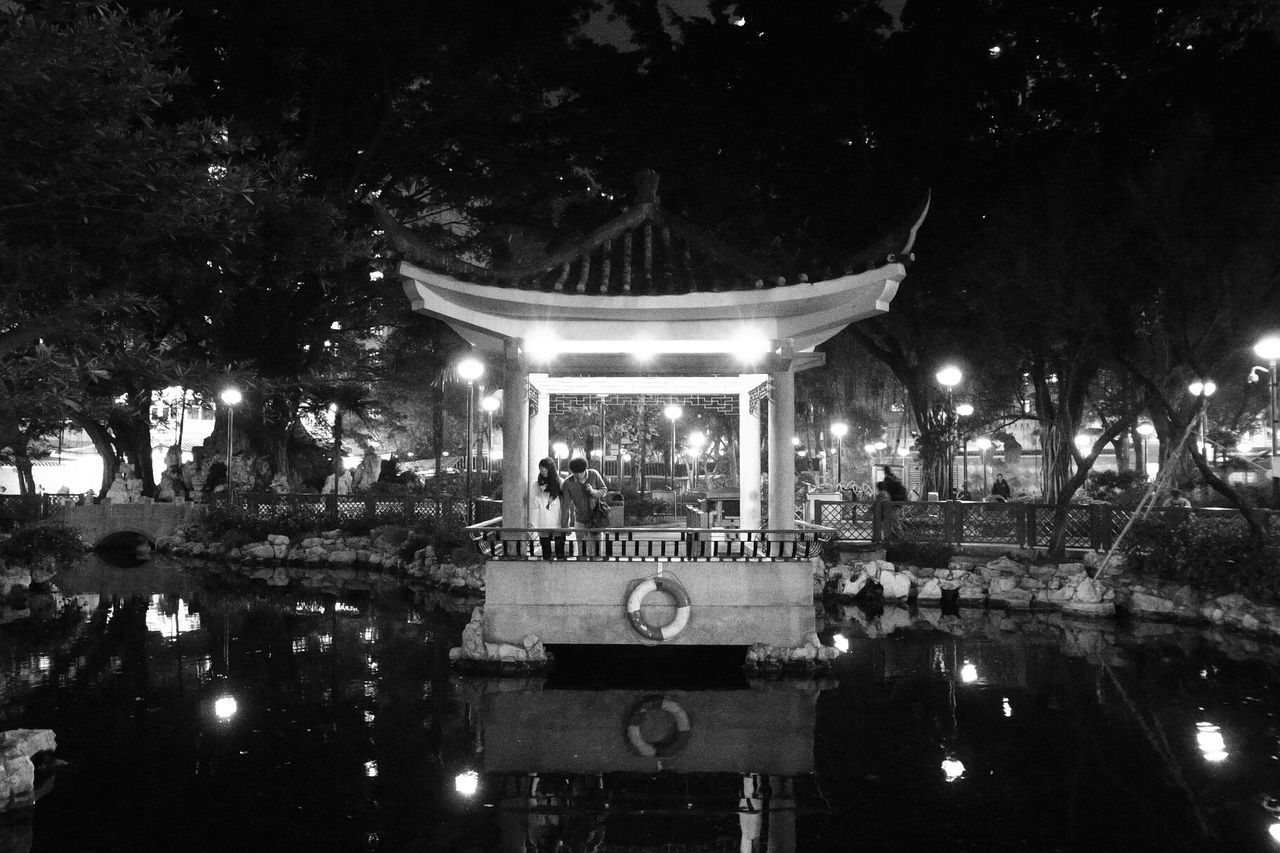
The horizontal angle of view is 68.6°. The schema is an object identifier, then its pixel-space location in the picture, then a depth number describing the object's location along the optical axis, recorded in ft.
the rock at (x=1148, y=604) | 47.16
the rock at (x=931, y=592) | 53.57
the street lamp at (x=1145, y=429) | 127.92
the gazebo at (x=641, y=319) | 33.81
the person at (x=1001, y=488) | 83.32
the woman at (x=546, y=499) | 41.01
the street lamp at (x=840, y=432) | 108.17
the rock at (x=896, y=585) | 54.08
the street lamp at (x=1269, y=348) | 48.88
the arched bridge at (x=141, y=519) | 91.20
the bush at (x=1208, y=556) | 43.32
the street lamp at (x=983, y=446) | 139.70
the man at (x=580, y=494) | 39.05
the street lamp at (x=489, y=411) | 112.53
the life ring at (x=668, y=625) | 34.01
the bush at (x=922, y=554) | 56.80
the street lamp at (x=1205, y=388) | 45.21
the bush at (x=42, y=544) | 61.00
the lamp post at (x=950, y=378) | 66.39
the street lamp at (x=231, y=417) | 76.18
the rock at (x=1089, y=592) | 48.80
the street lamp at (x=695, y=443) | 118.10
